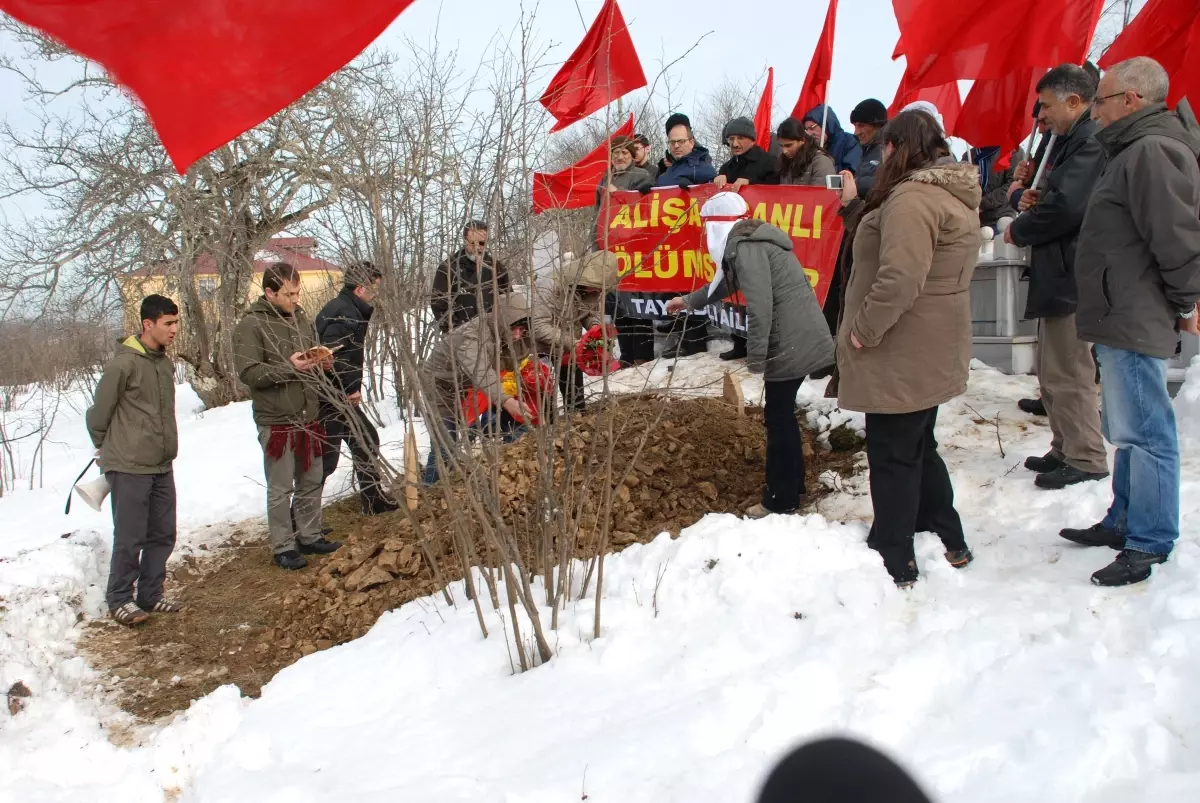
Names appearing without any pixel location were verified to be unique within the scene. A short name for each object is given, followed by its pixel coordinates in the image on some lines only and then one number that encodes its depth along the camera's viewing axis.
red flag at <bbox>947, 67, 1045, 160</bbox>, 5.64
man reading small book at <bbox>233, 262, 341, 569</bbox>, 5.08
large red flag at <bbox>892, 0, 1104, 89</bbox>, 4.82
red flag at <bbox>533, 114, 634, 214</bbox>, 3.79
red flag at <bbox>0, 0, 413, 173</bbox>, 1.81
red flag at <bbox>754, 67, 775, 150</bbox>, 8.09
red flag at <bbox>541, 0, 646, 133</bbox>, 6.06
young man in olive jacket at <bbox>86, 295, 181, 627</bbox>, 4.70
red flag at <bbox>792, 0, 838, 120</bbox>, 6.83
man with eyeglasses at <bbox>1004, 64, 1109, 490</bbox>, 3.90
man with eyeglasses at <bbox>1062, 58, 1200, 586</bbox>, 2.99
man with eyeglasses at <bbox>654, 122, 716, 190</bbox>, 7.25
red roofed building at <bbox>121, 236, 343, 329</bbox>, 13.40
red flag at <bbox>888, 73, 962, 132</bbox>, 7.10
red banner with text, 6.27
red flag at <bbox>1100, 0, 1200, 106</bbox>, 4.80
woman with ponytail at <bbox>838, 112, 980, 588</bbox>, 3.19
